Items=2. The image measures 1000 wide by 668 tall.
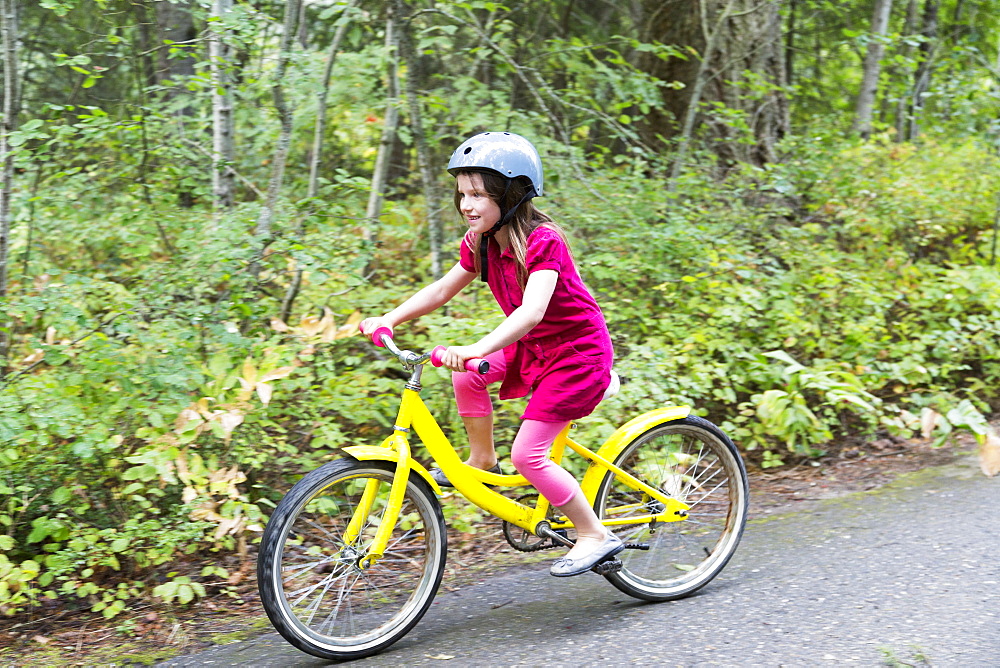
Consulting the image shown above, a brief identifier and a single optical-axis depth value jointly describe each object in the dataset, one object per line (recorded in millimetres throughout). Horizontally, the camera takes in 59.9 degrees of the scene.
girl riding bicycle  3326
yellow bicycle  3316
